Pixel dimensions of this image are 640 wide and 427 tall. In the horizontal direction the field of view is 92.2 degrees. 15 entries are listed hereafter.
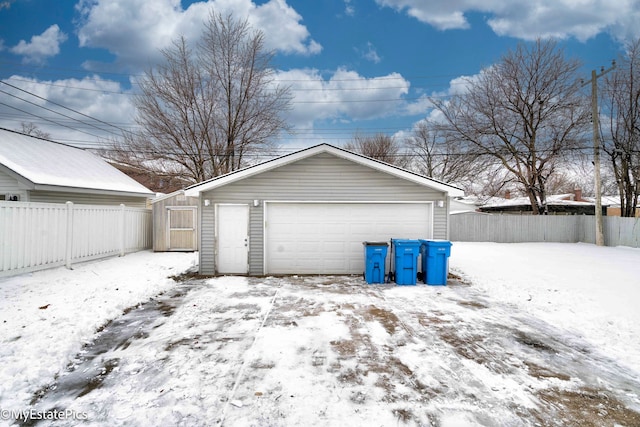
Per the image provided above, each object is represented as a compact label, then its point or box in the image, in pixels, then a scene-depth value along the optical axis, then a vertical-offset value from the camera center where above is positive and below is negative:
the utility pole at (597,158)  14.52 +2.82
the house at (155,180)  17.99 +2.17
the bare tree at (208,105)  16.83 +6.20
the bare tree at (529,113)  17.66 +6.23
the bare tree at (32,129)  26.09 +7.33
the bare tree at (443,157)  20.56 +4.57
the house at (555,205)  27.09 +1.12
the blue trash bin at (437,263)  7.43 -1.13
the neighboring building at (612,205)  28.12 +1.11
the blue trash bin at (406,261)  7.44 -1.09
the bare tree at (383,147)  27.70 +6.29
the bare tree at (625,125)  15.74 +4.86
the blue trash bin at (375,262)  7.57 -1.13
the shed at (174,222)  12.12 -0.27
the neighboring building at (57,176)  9.56 +1.38
